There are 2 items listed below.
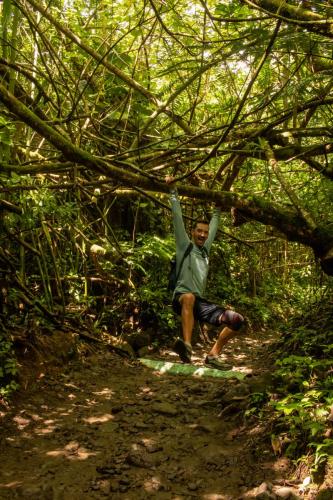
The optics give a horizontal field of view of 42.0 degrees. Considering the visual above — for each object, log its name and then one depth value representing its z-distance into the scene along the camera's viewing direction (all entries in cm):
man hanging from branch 532
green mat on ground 514
